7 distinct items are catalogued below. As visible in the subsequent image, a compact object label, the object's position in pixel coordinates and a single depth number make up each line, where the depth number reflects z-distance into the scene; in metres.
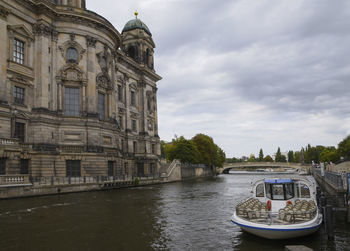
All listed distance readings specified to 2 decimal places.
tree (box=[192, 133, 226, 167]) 106.88
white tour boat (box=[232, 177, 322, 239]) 13.87
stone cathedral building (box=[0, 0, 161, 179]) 40.22
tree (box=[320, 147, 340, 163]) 107.50
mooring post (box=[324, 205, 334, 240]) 14.86
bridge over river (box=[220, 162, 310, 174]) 125.94
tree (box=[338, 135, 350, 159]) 87.44
